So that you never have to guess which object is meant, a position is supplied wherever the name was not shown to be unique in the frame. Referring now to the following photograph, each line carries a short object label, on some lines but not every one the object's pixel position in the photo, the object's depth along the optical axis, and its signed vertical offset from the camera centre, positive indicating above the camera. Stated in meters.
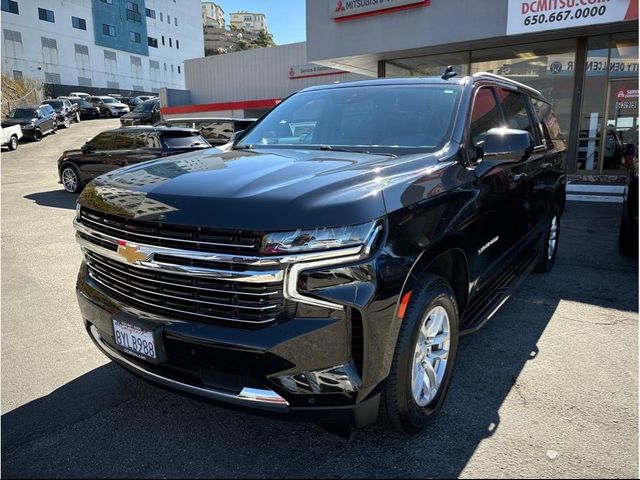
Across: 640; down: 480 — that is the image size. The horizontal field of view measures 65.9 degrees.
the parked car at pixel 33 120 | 24.73 +0.19
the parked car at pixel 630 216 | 5.73 -1.19
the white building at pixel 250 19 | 158.12 +32.41
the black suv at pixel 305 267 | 2.11 -0.67
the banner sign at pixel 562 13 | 10.33 +2.17
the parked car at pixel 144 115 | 29.28 +0.43
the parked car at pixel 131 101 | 44.75 +1.91
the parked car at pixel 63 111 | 29.47 +0.74
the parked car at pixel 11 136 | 21.98 -0.50
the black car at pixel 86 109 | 36.88 +1.02
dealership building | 11.20 +1.83
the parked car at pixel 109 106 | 39.09 +1.28
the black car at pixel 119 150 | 10.89 -0.60
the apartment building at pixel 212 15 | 127.50 +28.48
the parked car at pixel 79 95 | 46.84 +2.64
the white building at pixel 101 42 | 52.28 +9.77
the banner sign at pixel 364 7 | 12.71 +2.89
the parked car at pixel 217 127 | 12.52 -0.15
